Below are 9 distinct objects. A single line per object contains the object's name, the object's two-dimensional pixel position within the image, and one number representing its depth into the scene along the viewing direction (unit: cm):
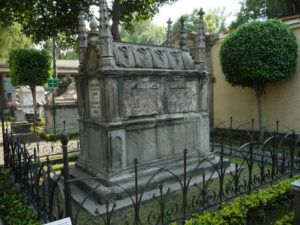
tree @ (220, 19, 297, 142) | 866
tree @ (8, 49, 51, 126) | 1355
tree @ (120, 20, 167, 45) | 3722
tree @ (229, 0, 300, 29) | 1655
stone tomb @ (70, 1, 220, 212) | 484
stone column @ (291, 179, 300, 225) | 323
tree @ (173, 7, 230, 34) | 3260
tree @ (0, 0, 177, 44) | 898
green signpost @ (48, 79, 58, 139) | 994
